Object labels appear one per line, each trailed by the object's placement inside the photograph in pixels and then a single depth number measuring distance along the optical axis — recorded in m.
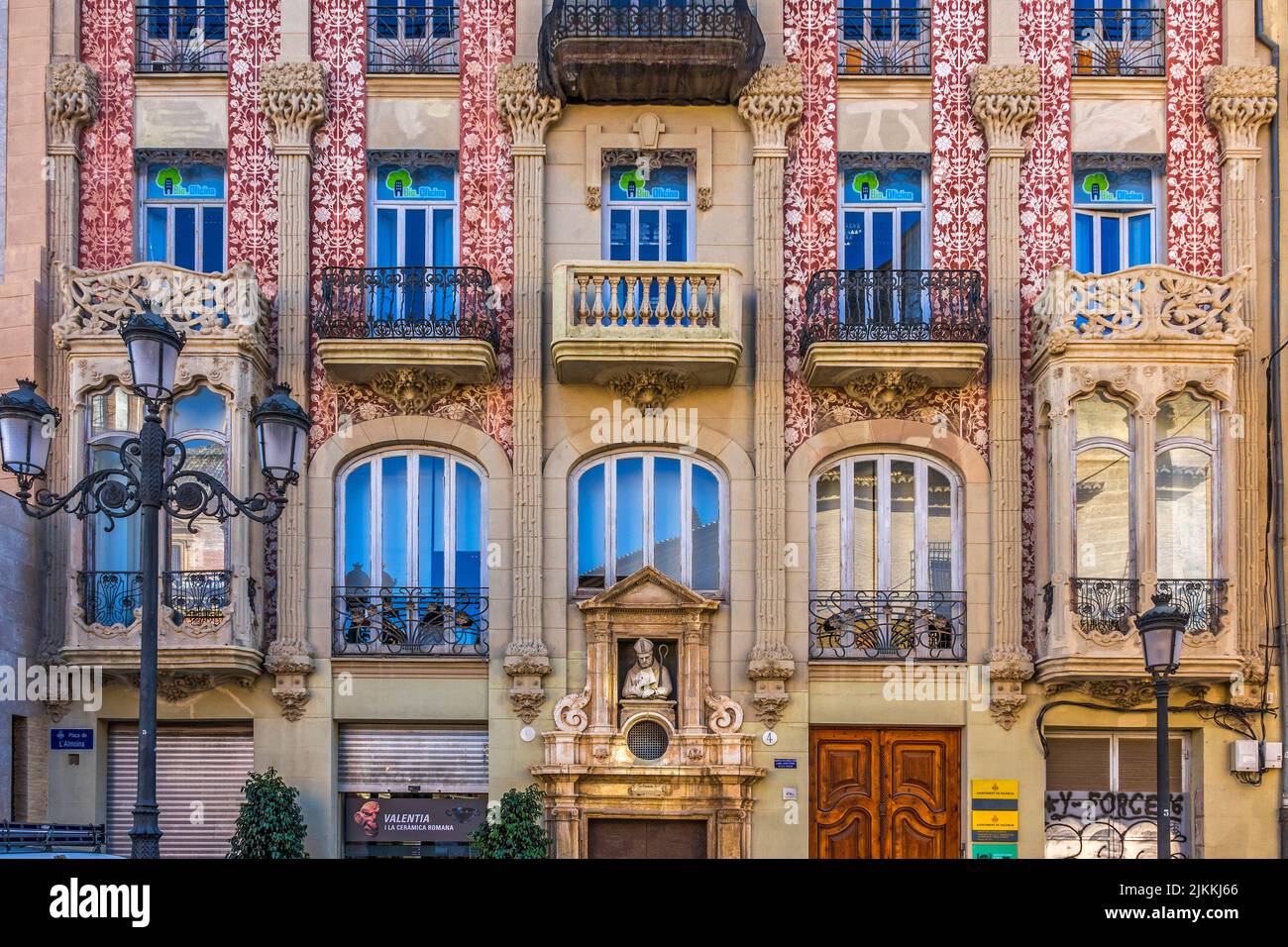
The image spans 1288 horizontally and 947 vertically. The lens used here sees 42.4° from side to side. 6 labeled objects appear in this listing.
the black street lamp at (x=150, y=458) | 13.35
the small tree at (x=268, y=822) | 19.16
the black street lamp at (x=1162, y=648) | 16.23
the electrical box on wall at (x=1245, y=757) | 20.12
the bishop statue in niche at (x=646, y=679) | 20.38
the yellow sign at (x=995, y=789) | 20.23
